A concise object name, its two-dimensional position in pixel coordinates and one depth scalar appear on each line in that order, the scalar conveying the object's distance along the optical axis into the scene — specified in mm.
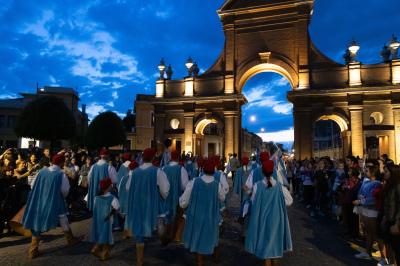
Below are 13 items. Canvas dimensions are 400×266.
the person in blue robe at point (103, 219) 6395
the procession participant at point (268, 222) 5289
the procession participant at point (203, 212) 5691
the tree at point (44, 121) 34812
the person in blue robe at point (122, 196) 8421
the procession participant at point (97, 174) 8953
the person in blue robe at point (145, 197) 6133
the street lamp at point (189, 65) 28838
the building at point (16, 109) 50906
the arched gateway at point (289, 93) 23125
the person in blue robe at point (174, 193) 8000
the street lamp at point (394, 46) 23534
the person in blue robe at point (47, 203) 6805
